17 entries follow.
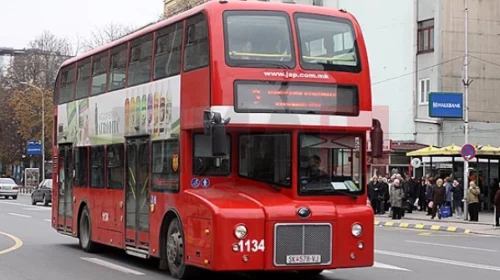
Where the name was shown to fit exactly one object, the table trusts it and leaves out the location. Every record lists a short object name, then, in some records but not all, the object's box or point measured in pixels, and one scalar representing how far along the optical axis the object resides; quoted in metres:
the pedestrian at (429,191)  36.38
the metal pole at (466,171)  33.52
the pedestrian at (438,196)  34.47
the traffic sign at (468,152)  32.28
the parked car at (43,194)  49.56
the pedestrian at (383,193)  38.03
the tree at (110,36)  81.29
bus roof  13.09
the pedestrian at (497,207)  29.36
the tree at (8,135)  84.88
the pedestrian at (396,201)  35.19
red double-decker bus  12.38
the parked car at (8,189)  60.34
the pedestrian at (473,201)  32.72
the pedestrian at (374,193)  38.00
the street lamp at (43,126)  73.04
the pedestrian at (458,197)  35.34
